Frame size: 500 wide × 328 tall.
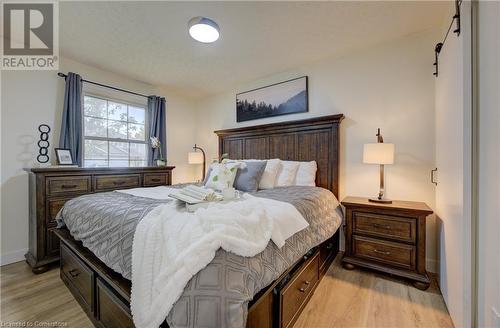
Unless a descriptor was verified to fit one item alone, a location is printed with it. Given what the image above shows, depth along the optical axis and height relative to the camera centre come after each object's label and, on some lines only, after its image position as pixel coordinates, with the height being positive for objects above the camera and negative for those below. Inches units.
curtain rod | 105.2 +44.7
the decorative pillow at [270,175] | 101.7 -5.9
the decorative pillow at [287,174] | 103.3 -5.4
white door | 47.8 -2.8
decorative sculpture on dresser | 98.6 +8.2
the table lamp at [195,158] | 153.3 +3.6
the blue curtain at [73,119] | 104.2 +22.3
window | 120.5 +18.3
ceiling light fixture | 75.8 +50.5
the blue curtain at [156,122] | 142.1 +28.1
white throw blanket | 32.9 -14.7
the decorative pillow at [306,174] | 103.0 -5.4
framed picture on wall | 118.4 +39.0
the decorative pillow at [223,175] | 91.4 -5.7
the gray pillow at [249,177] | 95.0 -6.5
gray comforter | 31.0 -19.0
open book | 53.1 -8.9
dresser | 85.6 -14.9
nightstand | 73.5 -28.2
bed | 31.5 -22.3
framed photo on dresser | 99.8 +2.9
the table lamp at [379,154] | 81.8 +3.8
